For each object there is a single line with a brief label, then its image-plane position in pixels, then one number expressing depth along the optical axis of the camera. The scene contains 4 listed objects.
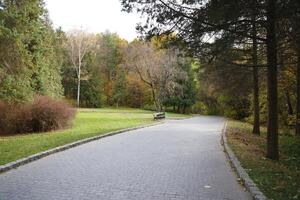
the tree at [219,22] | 11.32
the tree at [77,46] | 65.96
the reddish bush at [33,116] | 21.53
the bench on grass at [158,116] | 36.87
